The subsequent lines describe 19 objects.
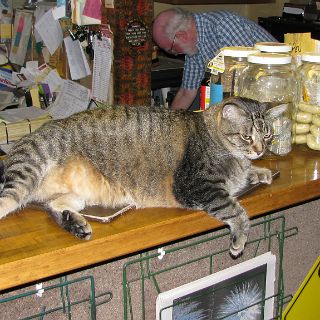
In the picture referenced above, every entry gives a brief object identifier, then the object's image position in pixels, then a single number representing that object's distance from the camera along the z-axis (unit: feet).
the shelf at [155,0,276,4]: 12.21
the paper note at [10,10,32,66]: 9.95
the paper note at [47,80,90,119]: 8.56
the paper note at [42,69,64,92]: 9.20
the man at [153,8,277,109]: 9.64
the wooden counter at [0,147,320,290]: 2.96
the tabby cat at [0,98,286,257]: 3.95
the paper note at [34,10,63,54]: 8.94
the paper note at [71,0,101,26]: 7.64
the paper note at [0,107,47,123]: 8.30
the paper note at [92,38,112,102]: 7.80
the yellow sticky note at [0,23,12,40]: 10.40
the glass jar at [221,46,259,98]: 5.24
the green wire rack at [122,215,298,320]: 3.85
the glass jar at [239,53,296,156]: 4.91
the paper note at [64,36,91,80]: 8.45
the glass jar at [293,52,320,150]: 5.02
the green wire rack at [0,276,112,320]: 3.36
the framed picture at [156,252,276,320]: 3.74
